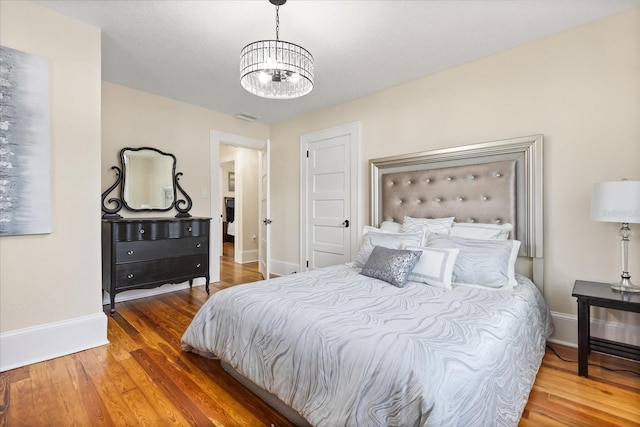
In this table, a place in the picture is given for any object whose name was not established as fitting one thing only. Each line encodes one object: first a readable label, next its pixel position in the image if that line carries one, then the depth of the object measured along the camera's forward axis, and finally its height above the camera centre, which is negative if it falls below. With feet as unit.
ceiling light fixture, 5.92 +2.96
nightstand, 5.76 -2.10
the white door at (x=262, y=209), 14.38 +0.15
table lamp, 5.85 +0.10
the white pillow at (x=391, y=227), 9.82 -0.49
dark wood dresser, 9.68 -1.39
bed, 3.60 -1.66
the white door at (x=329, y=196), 12.19 +0.67
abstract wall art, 6.25 +1.44
